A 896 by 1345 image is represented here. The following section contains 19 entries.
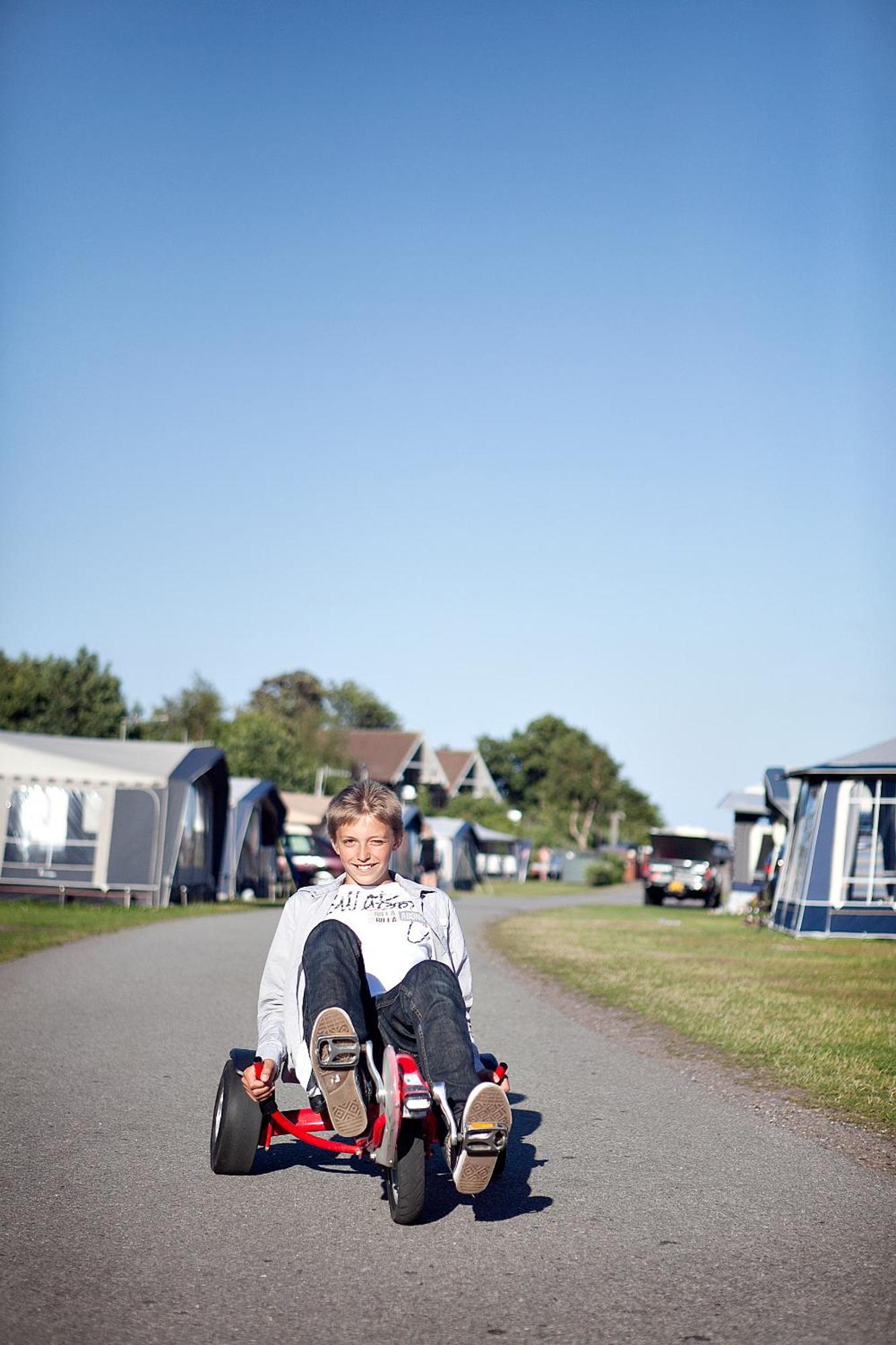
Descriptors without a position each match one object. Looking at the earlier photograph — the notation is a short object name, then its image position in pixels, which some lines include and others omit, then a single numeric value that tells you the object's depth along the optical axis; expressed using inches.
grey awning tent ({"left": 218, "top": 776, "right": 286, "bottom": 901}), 1327.5
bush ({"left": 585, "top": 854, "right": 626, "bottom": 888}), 2559.1
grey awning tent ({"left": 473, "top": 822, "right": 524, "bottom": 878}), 2632.9
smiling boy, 171.6
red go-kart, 167.6
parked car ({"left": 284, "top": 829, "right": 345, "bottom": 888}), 1315.2
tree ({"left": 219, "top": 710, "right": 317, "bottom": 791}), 2501.2
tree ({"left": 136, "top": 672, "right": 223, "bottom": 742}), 2851.9
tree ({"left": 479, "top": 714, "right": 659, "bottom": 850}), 4060.0
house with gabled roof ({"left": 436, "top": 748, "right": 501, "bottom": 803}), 3718.0
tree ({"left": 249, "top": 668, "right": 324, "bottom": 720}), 3937.0
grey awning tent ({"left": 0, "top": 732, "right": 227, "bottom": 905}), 1018.7
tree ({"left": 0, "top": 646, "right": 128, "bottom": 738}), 2834.6
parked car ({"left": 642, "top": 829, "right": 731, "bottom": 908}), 1610.5
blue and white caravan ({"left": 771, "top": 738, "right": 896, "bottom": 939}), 912.3
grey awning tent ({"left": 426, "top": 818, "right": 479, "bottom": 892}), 2017.7
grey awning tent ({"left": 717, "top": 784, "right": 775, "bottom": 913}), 1509.6
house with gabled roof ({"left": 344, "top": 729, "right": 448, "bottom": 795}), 3230.8
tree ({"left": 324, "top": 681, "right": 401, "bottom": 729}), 4099.4
